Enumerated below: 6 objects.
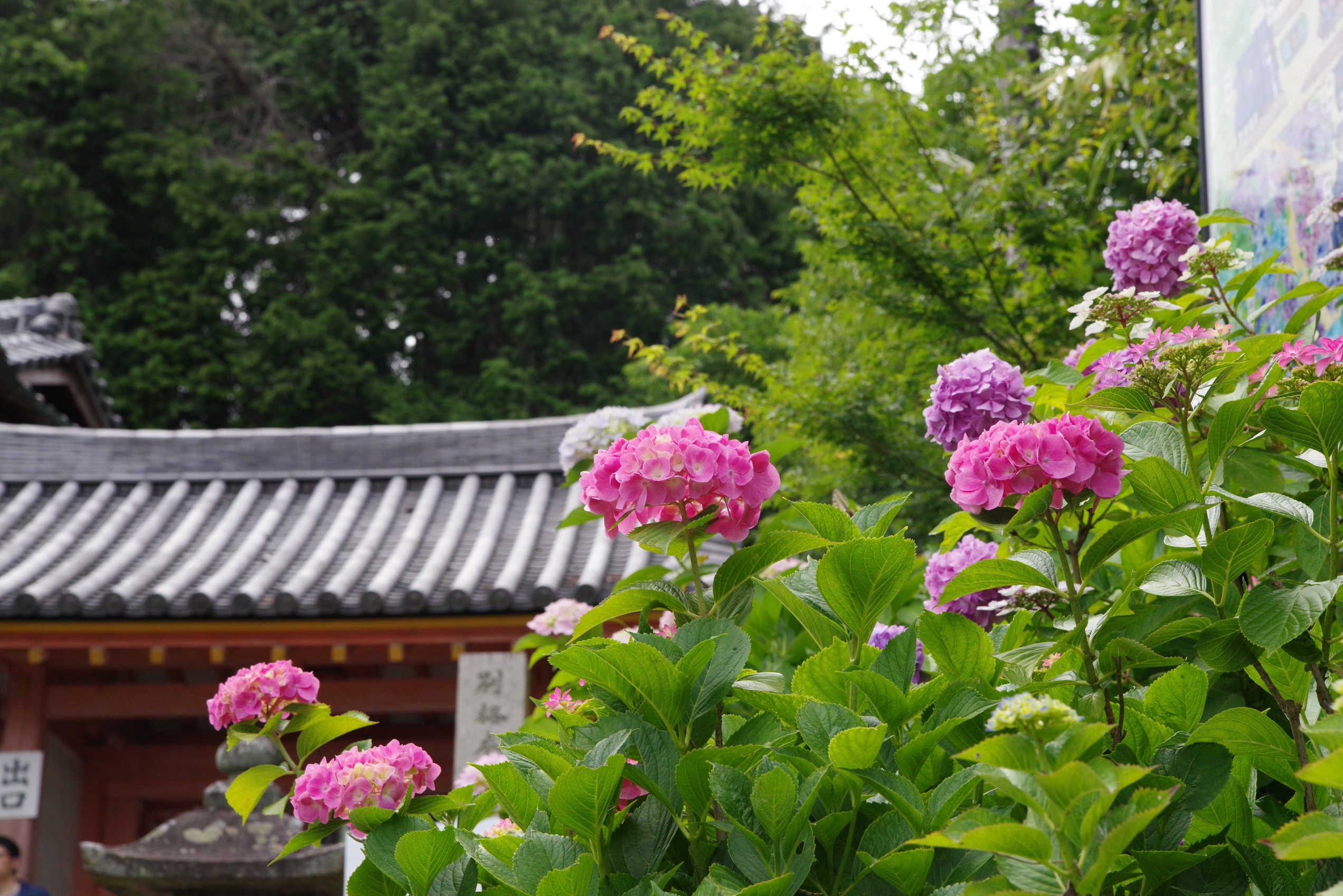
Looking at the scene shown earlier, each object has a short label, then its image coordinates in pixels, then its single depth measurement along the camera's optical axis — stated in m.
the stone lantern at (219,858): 3.17
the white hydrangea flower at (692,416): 1.37
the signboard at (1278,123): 1.70
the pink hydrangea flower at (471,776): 1.99
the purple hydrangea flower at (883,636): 1.28
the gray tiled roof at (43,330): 8.80
